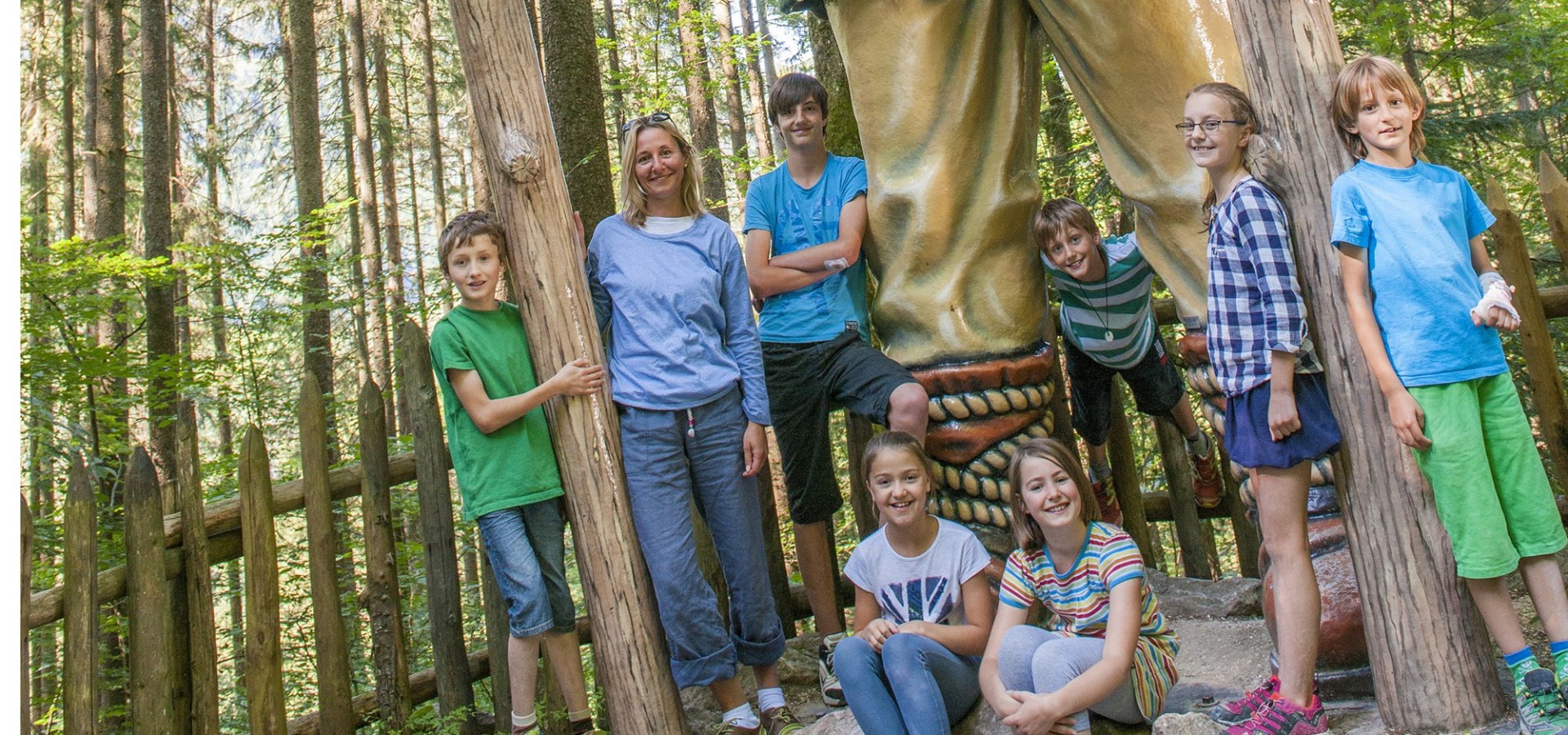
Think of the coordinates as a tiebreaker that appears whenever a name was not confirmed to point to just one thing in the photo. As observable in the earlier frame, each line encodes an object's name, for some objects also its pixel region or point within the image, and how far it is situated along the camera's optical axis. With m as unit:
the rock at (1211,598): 3.28
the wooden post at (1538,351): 3.17
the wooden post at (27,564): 2.57
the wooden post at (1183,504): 4.14
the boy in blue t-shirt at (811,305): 3.11
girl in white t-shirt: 2.31
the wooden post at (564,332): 2.67
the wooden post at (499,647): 3.22
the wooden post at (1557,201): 3.08
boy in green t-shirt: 2.71
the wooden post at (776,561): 3.89
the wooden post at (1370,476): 2.07
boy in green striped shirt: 3.03
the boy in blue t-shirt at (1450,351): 1.97
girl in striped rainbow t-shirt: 2.16
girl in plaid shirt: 2.12
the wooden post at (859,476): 3.72
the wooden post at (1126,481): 4.09
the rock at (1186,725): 2.02
